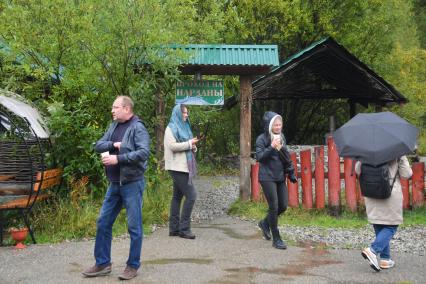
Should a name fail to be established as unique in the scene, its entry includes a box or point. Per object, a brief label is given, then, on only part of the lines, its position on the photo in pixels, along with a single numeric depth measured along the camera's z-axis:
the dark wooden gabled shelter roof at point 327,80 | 13.16
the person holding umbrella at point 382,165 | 5.78
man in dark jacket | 5.43
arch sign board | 9.94
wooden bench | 7.07
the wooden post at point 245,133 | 10.27
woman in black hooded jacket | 6.93
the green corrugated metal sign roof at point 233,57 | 9.45
